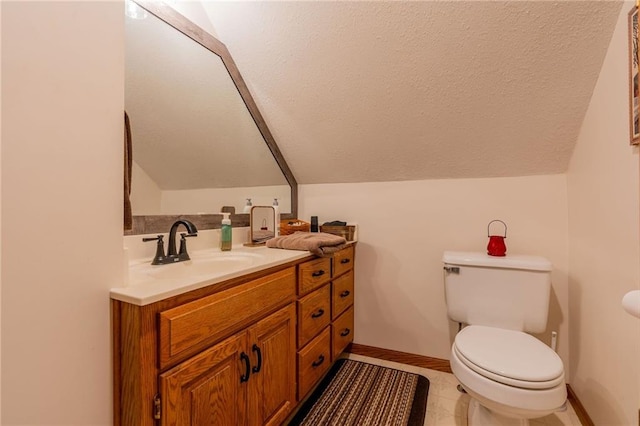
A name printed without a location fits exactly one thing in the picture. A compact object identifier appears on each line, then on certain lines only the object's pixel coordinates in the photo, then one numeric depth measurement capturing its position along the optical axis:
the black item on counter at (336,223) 1.97
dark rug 1.36
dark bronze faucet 1.12
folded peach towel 1.42
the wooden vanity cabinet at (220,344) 0.71
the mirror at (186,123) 1.24
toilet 0.99
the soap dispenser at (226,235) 1.49
